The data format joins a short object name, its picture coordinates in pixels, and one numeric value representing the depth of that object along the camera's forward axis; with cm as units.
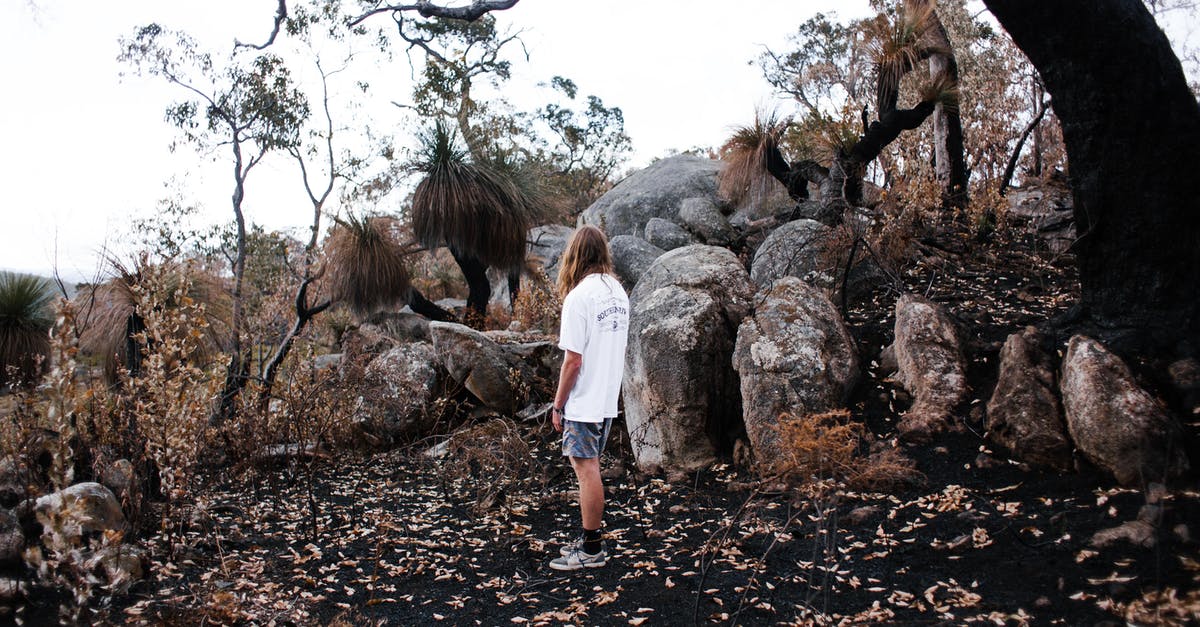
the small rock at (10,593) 327
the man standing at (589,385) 372
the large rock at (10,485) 414
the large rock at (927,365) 453
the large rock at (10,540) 351
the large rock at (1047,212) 677
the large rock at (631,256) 850
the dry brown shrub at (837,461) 397
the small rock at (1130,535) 294
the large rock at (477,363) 701
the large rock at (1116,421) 345
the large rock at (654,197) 1124
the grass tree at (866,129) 711
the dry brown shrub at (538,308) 853
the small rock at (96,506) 378
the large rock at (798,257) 652
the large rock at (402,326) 1012
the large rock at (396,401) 679
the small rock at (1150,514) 296
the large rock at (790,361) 484
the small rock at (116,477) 454
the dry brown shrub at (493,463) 494
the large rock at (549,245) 1209
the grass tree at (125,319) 634
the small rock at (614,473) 521
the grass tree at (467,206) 887
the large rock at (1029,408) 388
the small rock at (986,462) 402
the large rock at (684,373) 518
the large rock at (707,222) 949
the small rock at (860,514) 382
